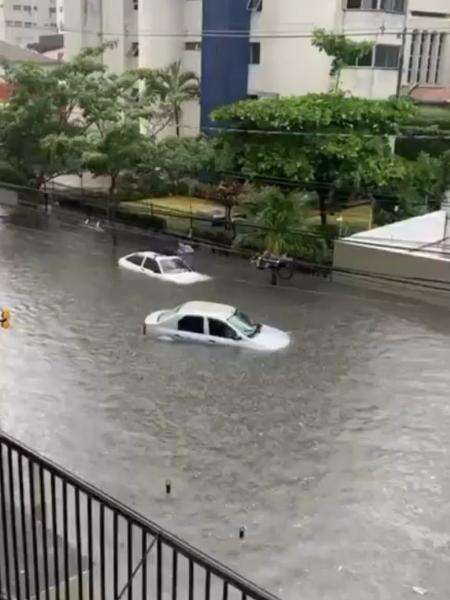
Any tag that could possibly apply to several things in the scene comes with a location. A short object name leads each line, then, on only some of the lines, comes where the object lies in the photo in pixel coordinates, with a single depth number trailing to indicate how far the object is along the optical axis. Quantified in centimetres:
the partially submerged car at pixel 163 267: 2152
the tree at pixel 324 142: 2352
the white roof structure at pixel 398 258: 2042
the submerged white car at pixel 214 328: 1595
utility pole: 2719
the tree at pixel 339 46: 2614
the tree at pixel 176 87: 3147
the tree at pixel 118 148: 2641
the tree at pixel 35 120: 2944
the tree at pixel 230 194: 2633
